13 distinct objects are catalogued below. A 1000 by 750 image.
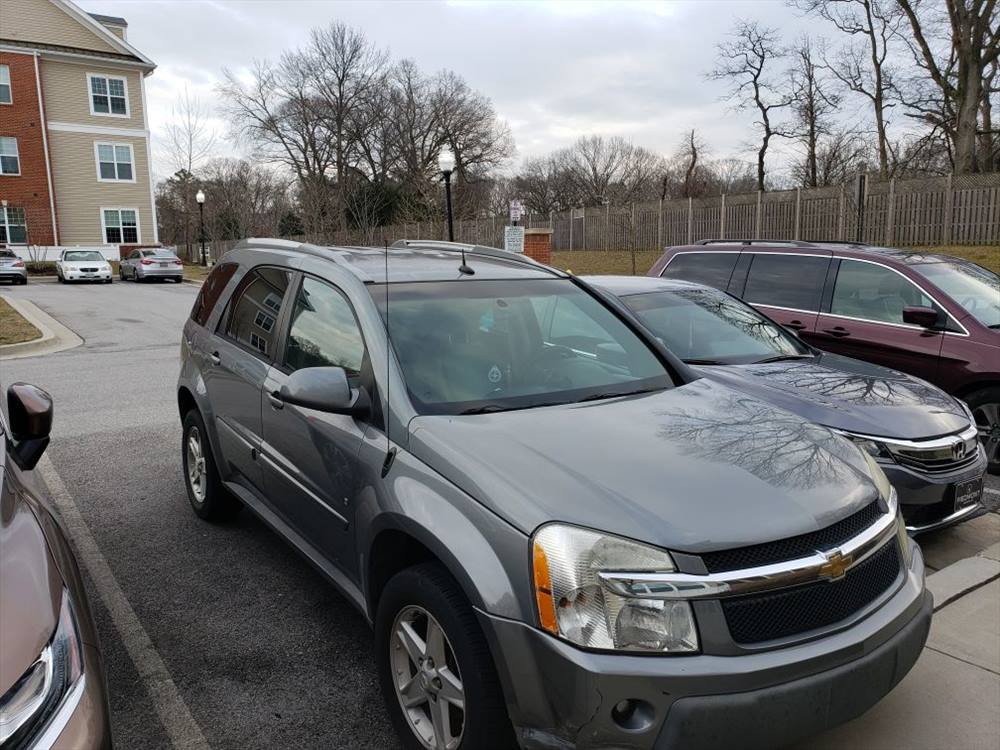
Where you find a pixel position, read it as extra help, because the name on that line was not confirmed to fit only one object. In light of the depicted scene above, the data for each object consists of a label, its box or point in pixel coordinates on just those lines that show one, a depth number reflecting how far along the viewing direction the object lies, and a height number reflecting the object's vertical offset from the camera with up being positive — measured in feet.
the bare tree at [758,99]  134.31 +26.16
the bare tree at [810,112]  133.28 +23.32
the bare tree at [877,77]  101.60 +23.50
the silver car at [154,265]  97.35 -1.54
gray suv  6.68 -2.83
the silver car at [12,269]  93.88 -1.60
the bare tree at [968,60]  81.05 +19.30
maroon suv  19.19 -1.88
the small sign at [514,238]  48.83 +0.47
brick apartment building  116.26 +19.35
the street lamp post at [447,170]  60.03 +6.16
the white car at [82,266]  96.53 -1.55
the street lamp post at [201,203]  110.70 +7.39
